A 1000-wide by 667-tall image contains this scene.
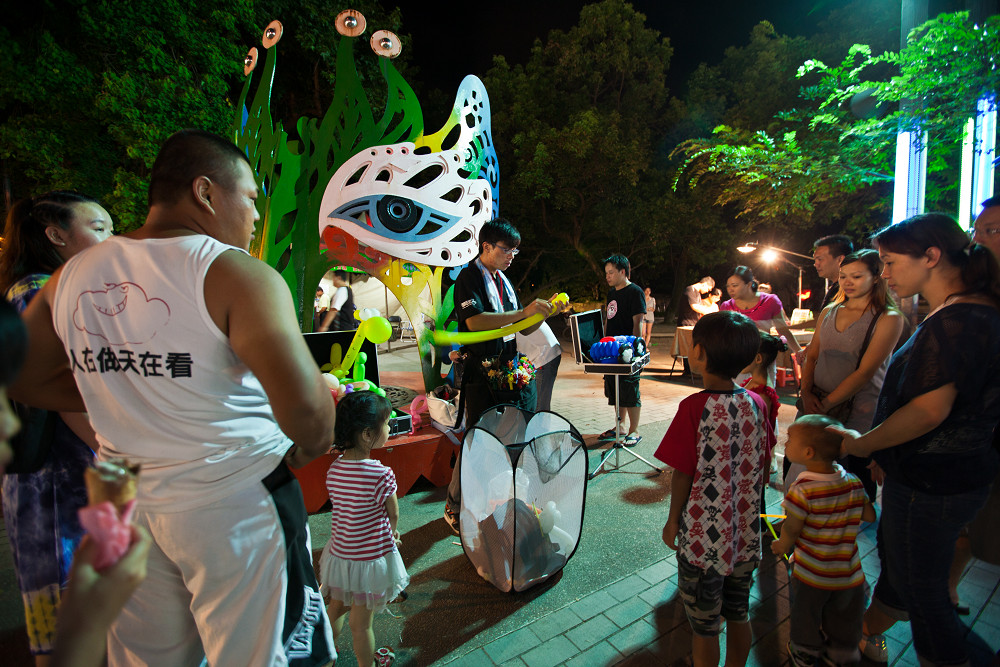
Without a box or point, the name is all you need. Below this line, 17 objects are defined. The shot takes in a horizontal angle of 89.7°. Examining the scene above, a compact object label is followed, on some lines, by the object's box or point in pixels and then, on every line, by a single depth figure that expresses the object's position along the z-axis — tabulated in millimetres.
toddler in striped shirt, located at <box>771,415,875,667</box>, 1969
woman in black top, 1722
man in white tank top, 1089
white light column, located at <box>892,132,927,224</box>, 5215
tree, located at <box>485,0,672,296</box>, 14836
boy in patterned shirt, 1941
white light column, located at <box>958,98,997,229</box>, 5031
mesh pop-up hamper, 2473
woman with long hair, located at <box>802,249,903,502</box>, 2764
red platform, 3529
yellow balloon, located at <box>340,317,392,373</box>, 3879
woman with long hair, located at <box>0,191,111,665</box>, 1674
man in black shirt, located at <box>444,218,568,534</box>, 3094
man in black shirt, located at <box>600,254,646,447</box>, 5066
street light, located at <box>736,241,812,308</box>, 9875
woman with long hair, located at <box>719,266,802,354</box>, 4957
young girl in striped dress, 2021
